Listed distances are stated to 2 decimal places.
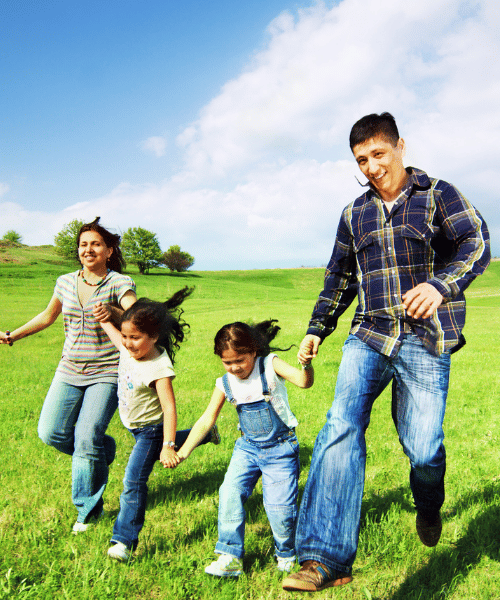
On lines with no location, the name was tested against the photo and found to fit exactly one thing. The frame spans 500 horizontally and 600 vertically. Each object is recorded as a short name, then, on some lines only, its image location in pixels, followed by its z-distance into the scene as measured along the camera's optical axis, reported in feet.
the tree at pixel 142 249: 343.67
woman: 14.07
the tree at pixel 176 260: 389.52
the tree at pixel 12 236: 430.94
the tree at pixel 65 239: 325.21
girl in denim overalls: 12.17
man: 9.82
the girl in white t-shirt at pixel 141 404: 12.51
